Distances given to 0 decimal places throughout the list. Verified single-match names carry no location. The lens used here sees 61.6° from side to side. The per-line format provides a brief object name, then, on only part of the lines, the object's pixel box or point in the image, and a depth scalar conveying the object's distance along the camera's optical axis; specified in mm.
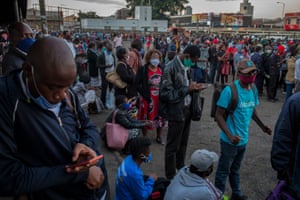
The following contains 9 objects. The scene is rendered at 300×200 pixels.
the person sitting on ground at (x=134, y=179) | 2760
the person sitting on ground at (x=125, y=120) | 4520
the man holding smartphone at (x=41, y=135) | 1081
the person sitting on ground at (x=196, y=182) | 2365
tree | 61188
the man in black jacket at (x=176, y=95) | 3338
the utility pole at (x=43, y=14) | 8751
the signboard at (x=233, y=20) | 76312
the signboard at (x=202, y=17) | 84706
